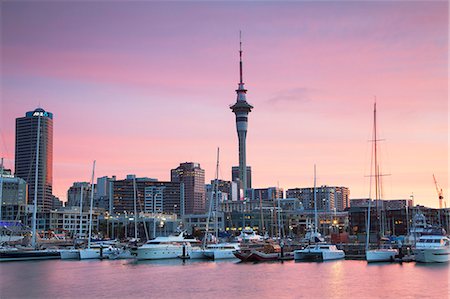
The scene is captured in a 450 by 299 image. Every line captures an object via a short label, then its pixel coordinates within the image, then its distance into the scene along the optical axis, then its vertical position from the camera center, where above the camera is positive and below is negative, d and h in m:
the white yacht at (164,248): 96.19 -6.69
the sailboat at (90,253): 101.50 -7.75
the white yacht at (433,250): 80.12 -5.66
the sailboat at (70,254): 102.12 -7.97
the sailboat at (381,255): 83.75 -6.60
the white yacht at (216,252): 96.05 -7.15
